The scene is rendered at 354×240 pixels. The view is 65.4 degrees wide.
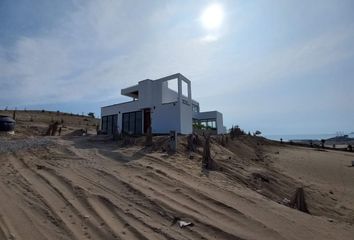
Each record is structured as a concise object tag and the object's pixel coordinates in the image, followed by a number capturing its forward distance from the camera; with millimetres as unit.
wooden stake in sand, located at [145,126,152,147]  13708
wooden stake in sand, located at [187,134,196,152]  13160
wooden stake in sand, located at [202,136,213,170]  10712
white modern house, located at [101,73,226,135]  23328
